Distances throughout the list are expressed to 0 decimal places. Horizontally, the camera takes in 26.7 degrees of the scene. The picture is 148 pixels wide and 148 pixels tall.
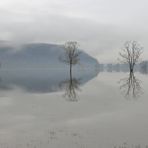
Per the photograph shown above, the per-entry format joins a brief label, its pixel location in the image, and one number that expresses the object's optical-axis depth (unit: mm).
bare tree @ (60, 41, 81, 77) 126875
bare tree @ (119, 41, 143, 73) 129375
